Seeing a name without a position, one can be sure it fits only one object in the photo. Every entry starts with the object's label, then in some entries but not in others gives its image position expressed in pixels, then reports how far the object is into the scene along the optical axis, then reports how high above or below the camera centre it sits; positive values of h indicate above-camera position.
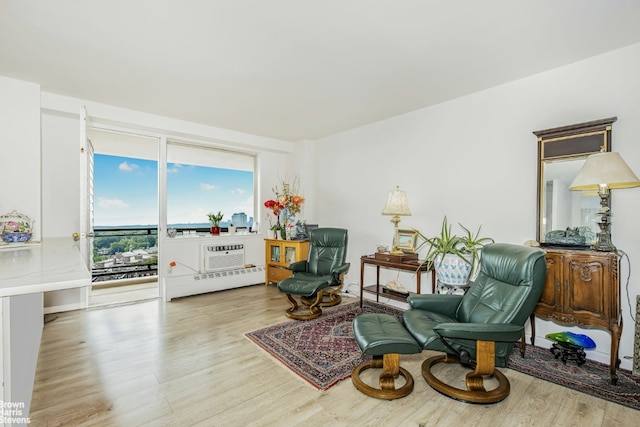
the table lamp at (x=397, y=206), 3.58 +0.08
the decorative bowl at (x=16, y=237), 2.69 -0.26
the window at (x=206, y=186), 4.84 +0.44
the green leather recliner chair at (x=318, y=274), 3.48 -0.83
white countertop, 1.16 -0.30
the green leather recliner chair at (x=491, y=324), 1.90 -0.76
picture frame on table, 3.73 -0.37
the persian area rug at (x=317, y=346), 2.32 -1.25
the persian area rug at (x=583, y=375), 2.03 -1.25
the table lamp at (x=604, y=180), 2.12 +0.25
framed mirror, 2.51 +0.26
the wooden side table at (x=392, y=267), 3.29 -0.70
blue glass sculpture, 2.43 -1.05
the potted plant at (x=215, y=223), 4.95 -0.21
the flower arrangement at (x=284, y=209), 4.89 +0.04
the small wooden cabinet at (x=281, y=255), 4.77 -0.74
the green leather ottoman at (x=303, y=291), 3.41 -0.93
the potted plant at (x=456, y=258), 2.88 -0.45
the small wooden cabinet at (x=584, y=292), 2.13 -0.60
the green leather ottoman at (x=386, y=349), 1.95 -0.91
